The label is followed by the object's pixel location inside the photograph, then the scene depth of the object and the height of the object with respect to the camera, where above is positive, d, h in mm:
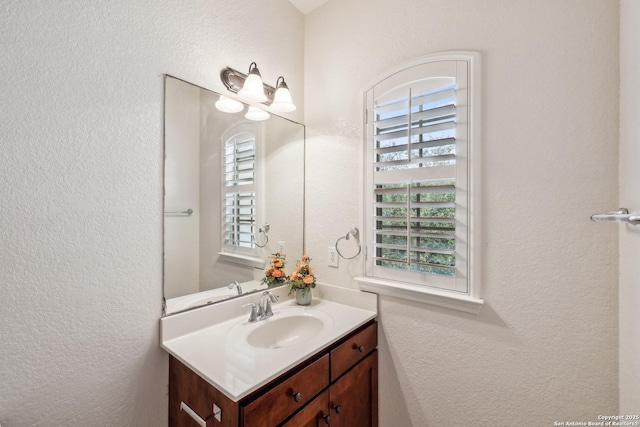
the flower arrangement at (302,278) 1571 -368
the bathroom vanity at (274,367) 899 -580
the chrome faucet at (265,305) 1402 -465
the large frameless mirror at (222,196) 1204 +88
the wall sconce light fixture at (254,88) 1358 +632
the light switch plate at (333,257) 1661 -261
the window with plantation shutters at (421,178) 1236 +171
